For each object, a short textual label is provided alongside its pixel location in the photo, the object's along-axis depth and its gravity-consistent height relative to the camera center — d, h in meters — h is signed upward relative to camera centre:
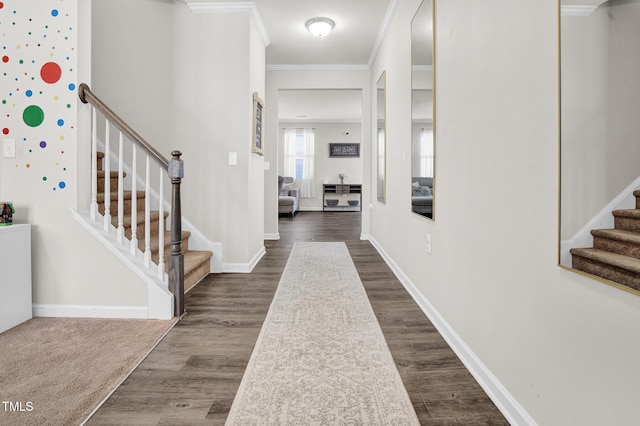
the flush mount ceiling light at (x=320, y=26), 3.79 +1.87
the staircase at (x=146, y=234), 2.25 -0.21
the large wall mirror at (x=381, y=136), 4.15 +0.81
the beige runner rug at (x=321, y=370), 1.34 -0.78
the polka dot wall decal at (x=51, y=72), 2.21 +0.79
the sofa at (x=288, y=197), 8.81 +0.11
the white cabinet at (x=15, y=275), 2.04 -0.44
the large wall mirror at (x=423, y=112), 2.30 +0.62
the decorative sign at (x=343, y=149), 10.78 +1.58
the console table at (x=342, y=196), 10.55 +0.17
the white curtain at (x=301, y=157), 10.72 +1.33
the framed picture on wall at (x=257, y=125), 3.65 +0.82
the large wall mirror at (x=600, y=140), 0.76 +0.15
